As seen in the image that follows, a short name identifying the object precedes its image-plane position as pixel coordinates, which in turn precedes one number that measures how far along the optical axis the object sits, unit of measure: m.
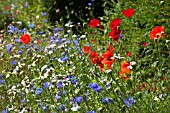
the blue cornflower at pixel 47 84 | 4.43
